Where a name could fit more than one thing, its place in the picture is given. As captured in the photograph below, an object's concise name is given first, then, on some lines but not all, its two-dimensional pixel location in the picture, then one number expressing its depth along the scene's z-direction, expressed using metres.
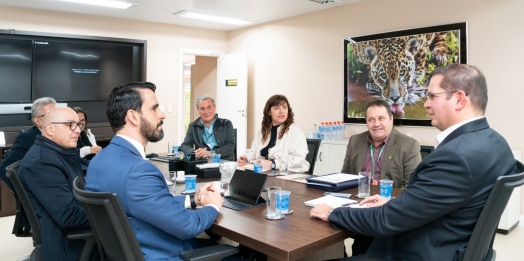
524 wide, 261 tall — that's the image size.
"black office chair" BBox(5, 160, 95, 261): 1.94
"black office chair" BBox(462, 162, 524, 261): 1.33
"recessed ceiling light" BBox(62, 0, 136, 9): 5.32
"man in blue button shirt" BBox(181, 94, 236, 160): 4.03
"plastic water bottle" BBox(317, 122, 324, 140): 5.23
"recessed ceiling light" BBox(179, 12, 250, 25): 6.15
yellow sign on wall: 6.88
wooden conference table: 1.39
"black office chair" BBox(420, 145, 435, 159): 2.94
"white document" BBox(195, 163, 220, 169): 2.79
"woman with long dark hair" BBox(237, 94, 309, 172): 3.20
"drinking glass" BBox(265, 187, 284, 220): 1.73
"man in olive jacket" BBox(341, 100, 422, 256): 2.63
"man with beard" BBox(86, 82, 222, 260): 1.43
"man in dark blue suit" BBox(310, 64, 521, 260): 1.37
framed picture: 4.43
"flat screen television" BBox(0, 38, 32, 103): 5.26
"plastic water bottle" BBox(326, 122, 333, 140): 5.25
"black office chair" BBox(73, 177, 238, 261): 1.29
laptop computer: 1.96
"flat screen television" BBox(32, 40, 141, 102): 5.57
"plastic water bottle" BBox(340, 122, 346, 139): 5.43
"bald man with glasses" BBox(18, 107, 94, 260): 1.97
